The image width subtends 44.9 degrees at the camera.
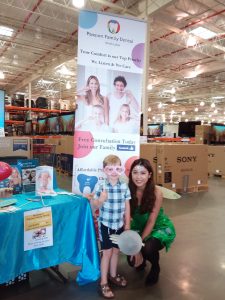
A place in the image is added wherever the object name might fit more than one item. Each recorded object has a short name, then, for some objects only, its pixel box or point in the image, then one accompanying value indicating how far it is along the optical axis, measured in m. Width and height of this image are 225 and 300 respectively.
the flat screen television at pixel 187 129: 11.49
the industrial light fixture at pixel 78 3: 5.44
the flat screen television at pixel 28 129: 9.20
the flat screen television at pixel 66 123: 8.55
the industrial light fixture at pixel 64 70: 11.62
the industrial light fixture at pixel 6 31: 7.92
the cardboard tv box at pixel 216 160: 8.91
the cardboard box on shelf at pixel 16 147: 2.58
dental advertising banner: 2.56
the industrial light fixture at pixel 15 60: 10.70
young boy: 2.15
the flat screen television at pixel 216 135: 9.56
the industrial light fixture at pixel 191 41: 8.10
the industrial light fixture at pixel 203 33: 7.84
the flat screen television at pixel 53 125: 9.32
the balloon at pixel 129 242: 1.99
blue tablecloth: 1.80
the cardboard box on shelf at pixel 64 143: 8.61
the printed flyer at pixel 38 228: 1.87
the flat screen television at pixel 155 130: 13.49
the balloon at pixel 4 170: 1.77
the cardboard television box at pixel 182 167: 6.03
